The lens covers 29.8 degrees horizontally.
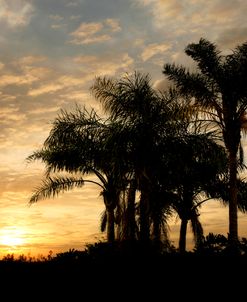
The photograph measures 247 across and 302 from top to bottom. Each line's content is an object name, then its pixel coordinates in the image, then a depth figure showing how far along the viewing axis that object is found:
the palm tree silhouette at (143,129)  16.23
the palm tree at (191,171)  16.25
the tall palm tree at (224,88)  18.77
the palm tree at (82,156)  17.00
